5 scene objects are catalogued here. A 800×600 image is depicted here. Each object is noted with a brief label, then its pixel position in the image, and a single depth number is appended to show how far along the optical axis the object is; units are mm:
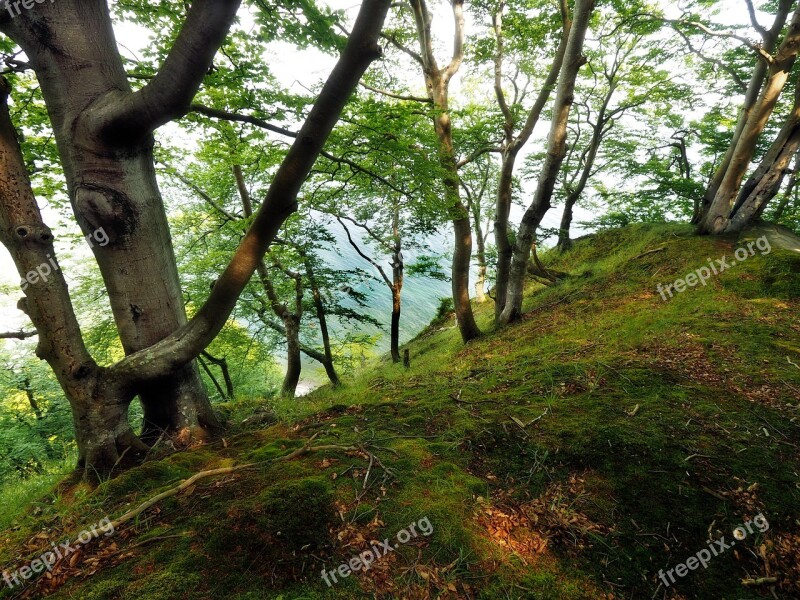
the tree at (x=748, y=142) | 6543
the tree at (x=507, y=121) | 6906
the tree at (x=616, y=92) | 11180
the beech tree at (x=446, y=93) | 6589
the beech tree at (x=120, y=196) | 2117
